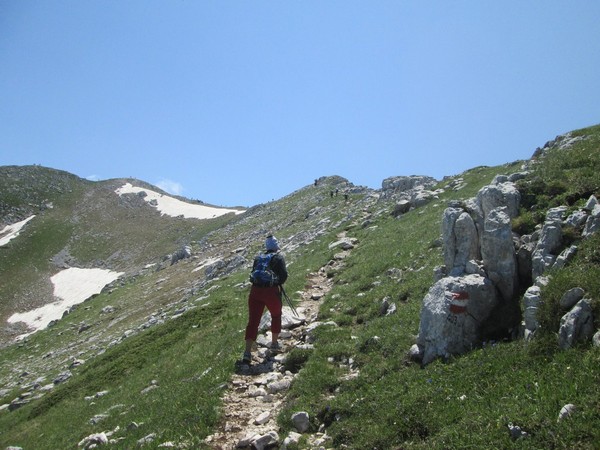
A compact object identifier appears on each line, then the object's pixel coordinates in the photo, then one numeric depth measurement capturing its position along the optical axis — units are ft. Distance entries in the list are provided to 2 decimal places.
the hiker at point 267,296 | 48.67
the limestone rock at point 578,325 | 26.23
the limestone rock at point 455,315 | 34.91
